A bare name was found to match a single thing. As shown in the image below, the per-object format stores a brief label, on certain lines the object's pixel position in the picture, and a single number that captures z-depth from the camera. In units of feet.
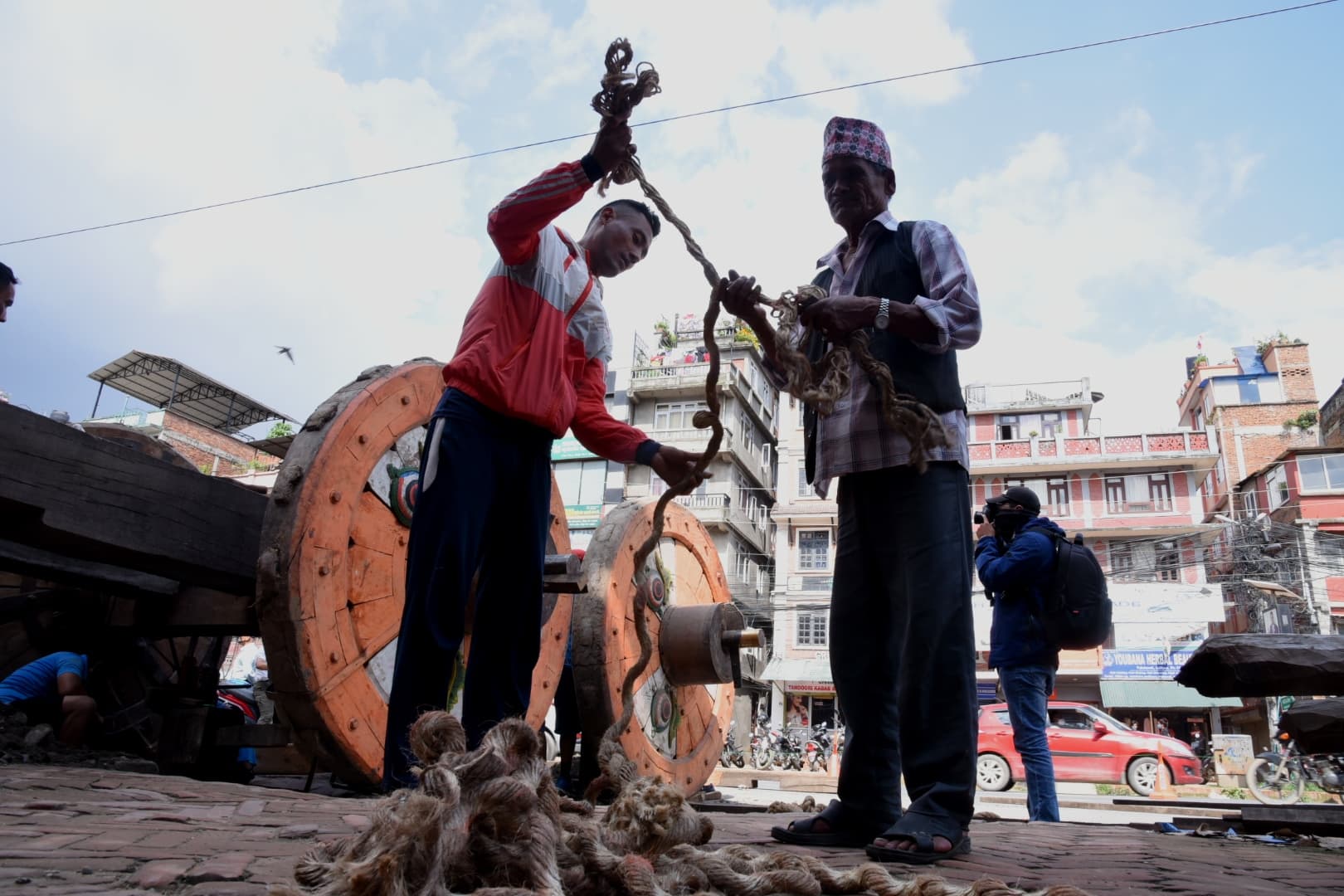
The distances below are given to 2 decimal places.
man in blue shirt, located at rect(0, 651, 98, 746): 11.10
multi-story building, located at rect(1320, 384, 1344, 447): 103.19
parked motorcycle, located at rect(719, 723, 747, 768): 68.03
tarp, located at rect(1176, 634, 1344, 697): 11.17
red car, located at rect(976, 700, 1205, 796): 45.65
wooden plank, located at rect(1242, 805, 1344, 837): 11.83
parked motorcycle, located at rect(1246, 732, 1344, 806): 35.37
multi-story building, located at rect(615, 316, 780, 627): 100.48
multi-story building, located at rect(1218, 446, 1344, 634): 82.17
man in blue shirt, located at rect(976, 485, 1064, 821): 13.97
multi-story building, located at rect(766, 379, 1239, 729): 89.92
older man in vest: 7.36
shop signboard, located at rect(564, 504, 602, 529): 99.02
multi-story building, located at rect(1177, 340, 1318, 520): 122.01
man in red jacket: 7.72
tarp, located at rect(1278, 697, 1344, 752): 13.58
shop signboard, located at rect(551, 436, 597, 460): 104.37
